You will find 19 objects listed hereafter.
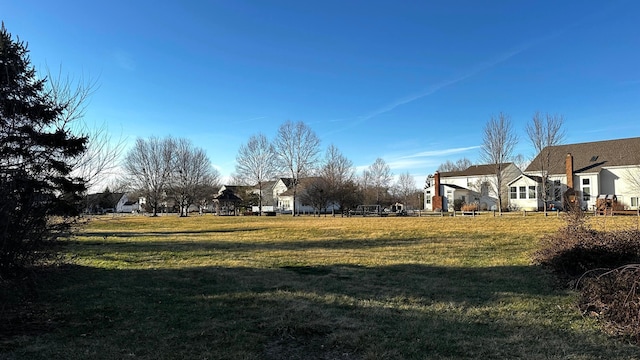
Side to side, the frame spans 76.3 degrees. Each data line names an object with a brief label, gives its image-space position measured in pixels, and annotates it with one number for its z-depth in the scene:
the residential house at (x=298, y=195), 56.06
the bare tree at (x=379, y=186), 69.61
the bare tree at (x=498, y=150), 41.91
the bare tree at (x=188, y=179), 65.56
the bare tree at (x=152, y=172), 65.81
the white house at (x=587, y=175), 43.34
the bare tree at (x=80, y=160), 9.21
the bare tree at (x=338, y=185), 52.47
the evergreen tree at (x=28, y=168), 6.67
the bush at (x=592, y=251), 8.06
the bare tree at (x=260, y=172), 62.59
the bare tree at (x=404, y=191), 87.36
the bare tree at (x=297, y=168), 59.00
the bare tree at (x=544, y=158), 42.19
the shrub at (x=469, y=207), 47.52
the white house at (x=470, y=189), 57.44
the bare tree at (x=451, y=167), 89.81
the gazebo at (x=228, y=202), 67.62
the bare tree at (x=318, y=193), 54.03
